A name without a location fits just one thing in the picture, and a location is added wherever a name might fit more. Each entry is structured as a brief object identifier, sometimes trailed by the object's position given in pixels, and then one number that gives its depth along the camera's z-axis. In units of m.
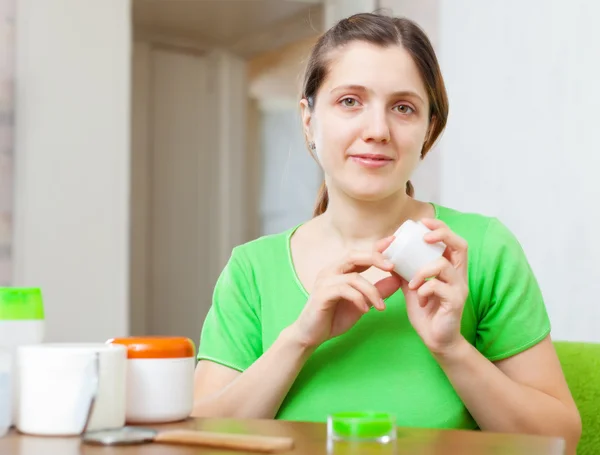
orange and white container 0.80
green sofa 1.13
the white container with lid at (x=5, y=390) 0.73
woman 0.96
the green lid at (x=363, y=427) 0.67
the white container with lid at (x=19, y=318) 0.78
